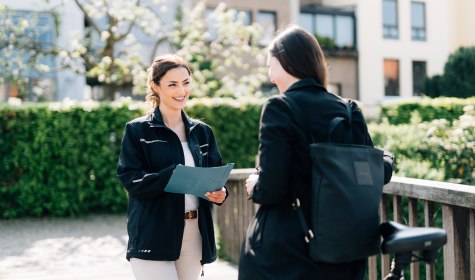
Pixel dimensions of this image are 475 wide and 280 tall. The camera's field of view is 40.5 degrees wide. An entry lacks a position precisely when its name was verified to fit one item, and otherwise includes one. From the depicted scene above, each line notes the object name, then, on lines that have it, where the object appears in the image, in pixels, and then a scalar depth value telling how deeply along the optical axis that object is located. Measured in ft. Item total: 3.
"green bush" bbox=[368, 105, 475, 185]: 19.64
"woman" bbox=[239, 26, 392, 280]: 8.52
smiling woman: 11.95
